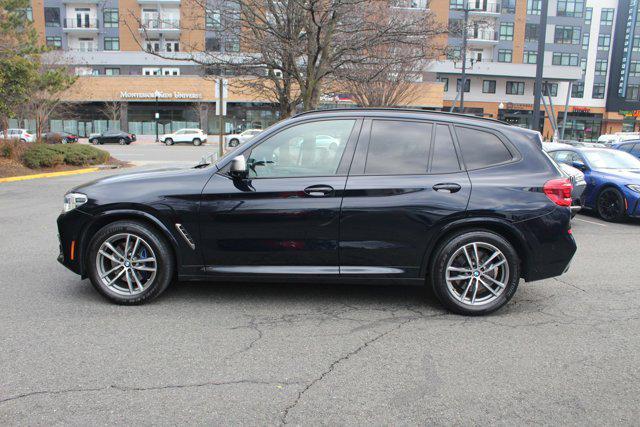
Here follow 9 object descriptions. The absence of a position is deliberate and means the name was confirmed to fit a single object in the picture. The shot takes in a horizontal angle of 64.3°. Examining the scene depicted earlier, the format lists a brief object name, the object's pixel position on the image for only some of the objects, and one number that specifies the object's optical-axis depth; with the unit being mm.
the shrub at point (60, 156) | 18625
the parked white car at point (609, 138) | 41312
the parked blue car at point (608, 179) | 10027
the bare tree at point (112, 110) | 55200
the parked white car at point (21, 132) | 39281
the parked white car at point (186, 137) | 49719
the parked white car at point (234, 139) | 42234
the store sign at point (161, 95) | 55969
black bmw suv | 4504
